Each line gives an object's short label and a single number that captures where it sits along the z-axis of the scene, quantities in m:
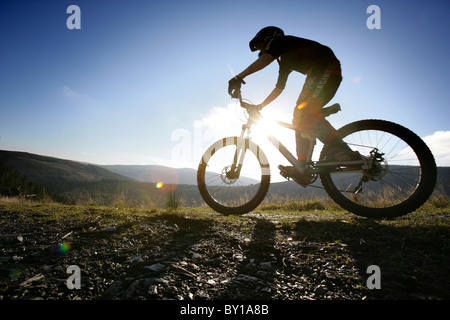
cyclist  3.19
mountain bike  2.74
